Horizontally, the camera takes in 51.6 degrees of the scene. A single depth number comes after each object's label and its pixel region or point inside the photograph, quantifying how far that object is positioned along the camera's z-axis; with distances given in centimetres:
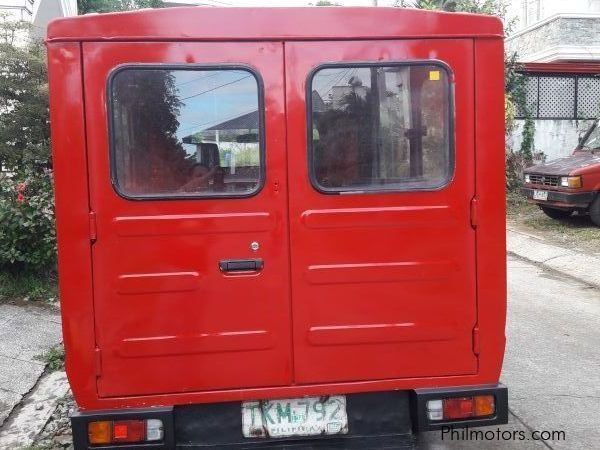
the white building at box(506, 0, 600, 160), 1527
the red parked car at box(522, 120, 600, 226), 1080
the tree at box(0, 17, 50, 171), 808
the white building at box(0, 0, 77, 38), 1041
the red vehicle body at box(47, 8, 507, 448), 284
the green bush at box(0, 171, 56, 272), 664
